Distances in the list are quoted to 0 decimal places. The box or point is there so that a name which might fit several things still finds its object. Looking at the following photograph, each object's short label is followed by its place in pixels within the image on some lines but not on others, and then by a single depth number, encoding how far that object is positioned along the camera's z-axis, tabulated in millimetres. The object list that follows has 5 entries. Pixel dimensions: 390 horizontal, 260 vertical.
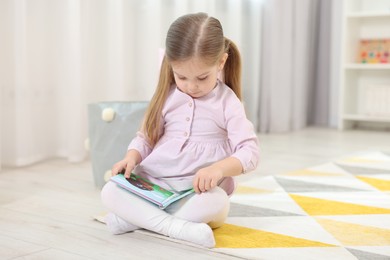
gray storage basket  1688
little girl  1188
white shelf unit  3393
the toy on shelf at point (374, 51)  3432
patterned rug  1154
